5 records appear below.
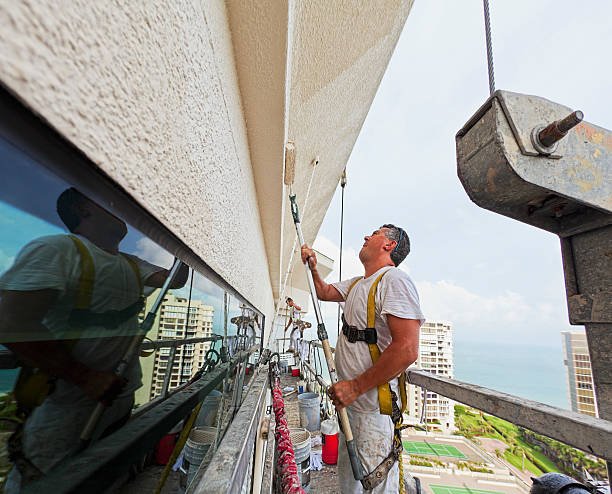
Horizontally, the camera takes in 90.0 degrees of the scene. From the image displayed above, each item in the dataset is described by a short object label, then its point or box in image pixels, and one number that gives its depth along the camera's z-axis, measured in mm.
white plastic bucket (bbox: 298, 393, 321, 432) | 3955
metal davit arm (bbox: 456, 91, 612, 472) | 924
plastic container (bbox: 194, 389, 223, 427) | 862
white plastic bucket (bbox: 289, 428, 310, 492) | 2455
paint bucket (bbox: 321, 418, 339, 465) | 3002
